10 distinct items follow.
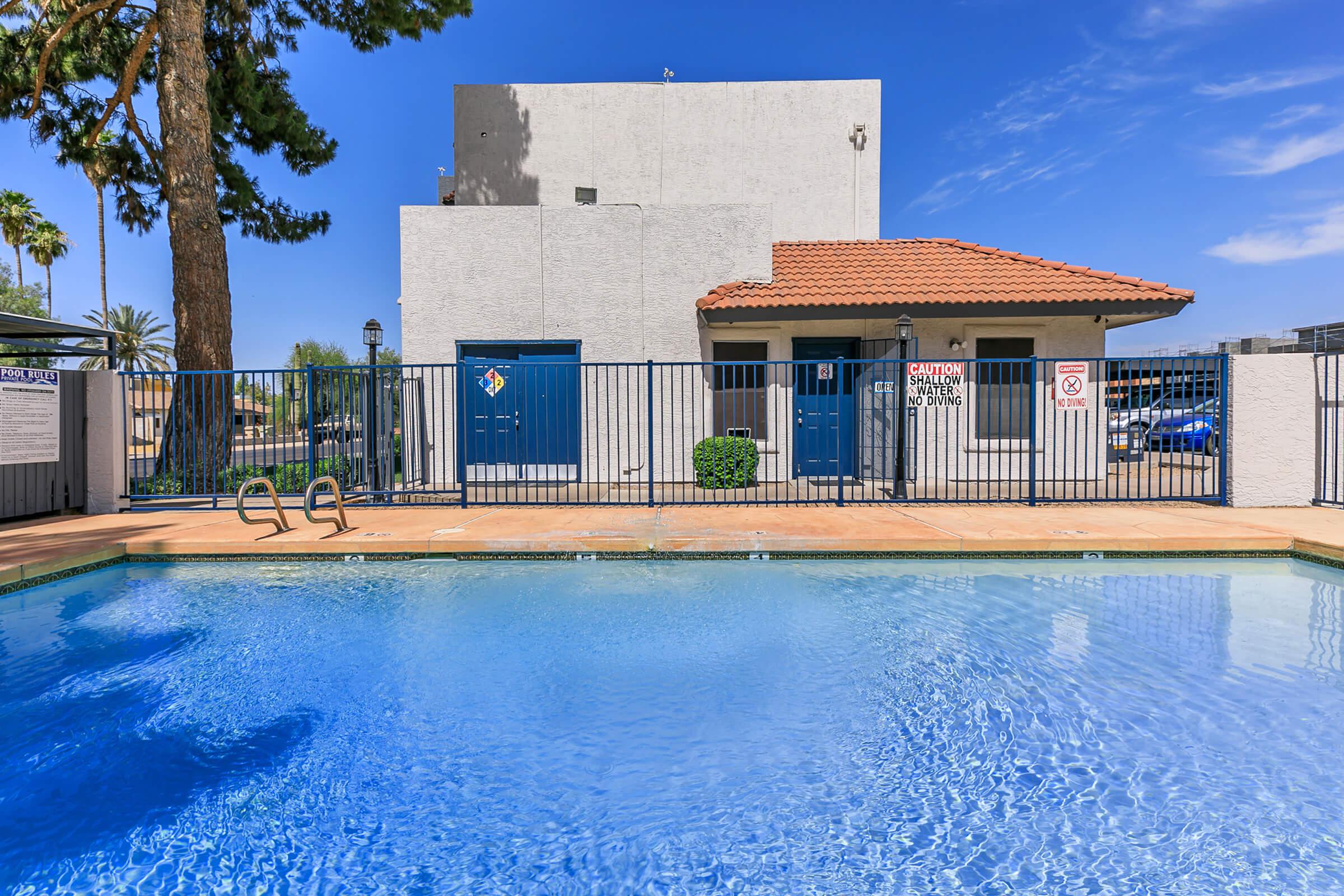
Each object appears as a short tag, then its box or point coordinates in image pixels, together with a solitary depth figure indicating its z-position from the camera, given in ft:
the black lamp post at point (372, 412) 34.35
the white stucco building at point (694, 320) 38.17
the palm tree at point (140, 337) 167.63
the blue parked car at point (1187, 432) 48.37
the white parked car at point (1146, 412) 54.20
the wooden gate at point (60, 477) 28.45
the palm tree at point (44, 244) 124.98
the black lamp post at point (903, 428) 32.63
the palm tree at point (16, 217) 119.96
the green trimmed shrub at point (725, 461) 36.01
